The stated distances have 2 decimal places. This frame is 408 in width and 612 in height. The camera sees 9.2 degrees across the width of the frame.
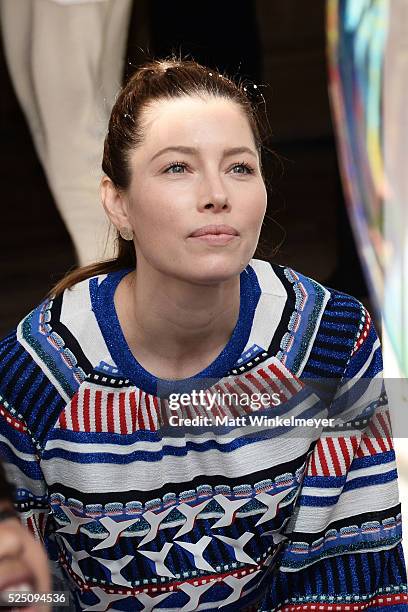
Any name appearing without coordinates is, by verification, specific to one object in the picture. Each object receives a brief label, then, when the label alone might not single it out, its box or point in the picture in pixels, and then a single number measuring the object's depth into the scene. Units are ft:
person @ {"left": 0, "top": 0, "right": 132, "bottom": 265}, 10.59
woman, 7.79
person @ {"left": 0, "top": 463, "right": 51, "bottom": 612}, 6.15
